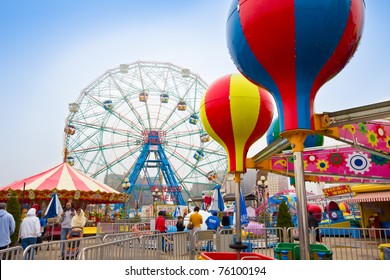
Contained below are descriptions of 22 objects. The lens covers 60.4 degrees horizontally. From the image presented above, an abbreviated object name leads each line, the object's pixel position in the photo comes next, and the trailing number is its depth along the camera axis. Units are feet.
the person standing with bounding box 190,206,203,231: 30.63
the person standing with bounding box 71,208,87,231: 27.89
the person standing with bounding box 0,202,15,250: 19.52
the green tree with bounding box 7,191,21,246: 34.71
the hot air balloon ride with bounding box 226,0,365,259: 12.06
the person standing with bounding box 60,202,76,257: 29.76
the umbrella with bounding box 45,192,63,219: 37.52
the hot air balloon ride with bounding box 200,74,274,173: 20.85
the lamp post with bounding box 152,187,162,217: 89.52
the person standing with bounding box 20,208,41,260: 24.22
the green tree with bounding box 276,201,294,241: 38.88
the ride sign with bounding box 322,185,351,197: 57.98
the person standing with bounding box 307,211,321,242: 31.39
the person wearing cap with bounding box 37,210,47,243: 39.30
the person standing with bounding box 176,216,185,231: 31.65
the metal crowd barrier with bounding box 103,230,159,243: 21.68
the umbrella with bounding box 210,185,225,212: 38.89
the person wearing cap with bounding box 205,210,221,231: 31.94
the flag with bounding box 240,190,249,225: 32.88
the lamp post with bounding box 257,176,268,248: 53.21
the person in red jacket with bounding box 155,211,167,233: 30.66
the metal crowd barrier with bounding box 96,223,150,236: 43.25
